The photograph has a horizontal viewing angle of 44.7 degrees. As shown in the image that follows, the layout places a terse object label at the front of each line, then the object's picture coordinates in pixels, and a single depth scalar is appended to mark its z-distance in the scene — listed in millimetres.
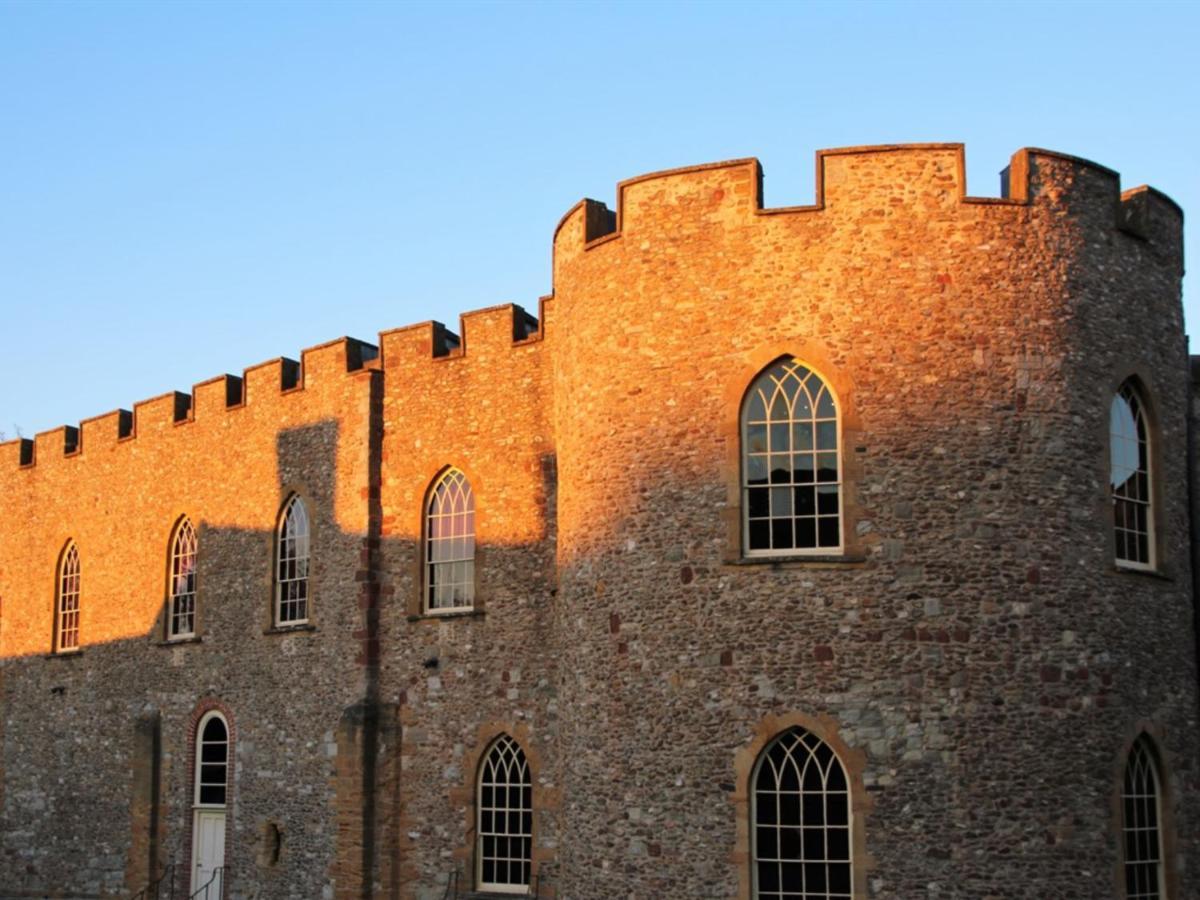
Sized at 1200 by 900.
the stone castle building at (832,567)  15258
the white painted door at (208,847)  23875
